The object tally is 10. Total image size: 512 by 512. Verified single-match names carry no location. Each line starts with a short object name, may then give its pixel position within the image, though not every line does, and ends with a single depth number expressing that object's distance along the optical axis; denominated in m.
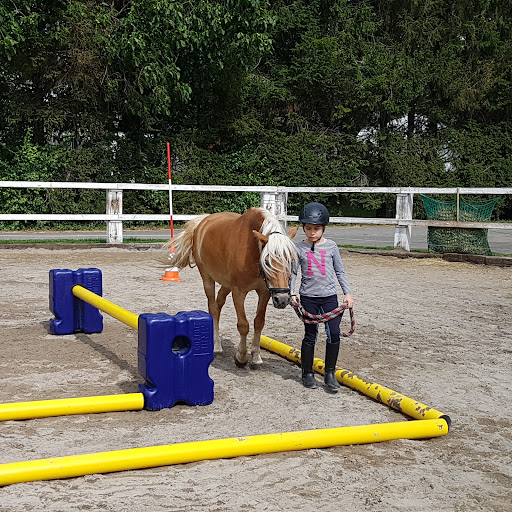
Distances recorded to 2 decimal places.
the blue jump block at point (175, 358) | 4.45
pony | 4.85
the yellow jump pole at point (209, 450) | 3.26
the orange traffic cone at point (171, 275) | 10.55
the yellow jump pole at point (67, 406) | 4.09
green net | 13.89
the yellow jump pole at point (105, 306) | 5.07
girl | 5.05
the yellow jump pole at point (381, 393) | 4.26
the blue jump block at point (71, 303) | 6.73
